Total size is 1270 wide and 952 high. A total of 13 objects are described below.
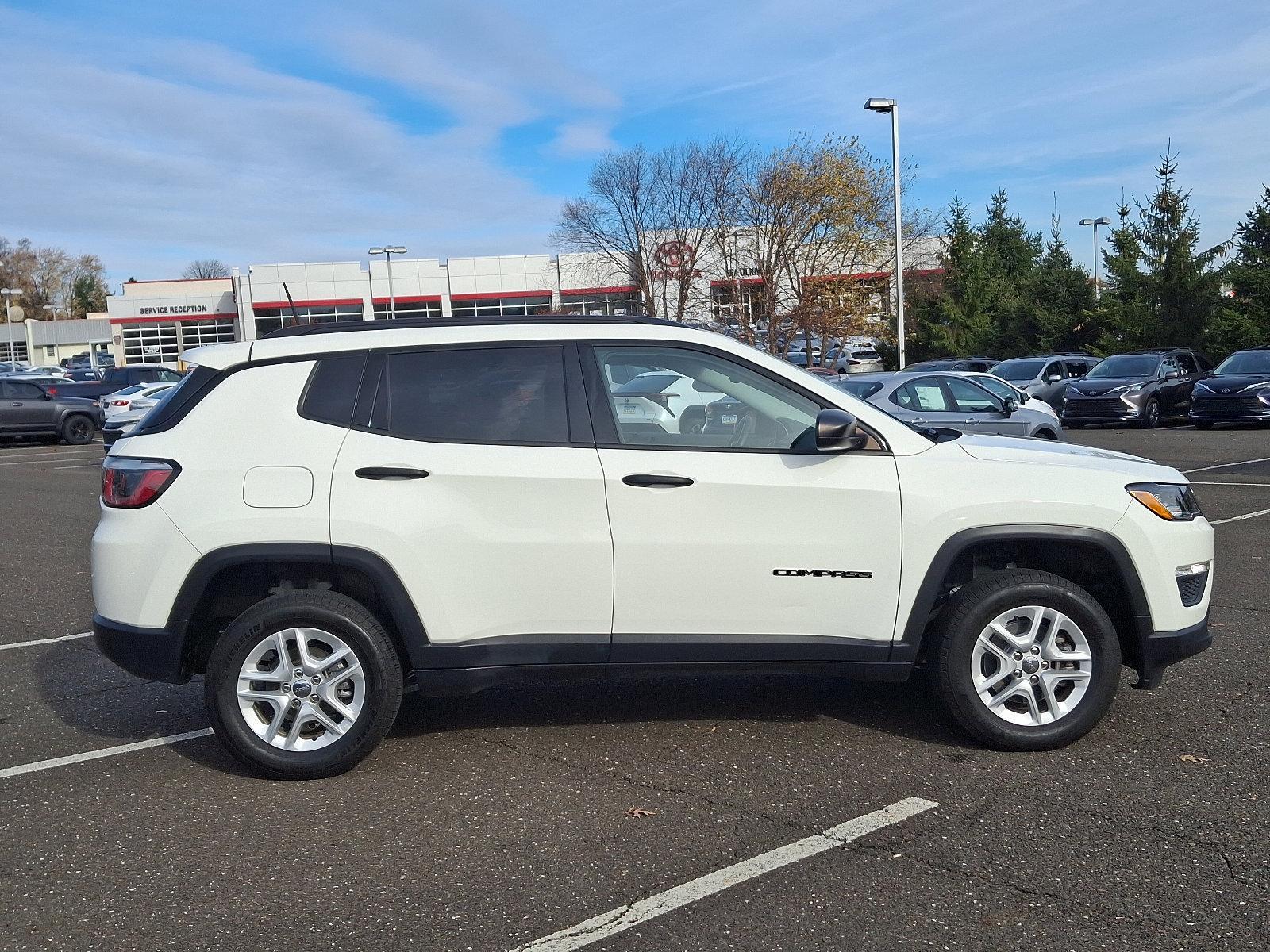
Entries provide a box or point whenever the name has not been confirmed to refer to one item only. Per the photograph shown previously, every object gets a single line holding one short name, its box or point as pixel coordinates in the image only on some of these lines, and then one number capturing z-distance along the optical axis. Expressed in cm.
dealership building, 6072
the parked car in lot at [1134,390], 2492
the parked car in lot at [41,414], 2777
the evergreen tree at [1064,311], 3919
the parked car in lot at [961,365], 2916
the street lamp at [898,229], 2988
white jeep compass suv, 470
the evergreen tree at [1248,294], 3091
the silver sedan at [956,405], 1505
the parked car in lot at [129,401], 2455
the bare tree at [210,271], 12131
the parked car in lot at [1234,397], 2264
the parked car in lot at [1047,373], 2778
